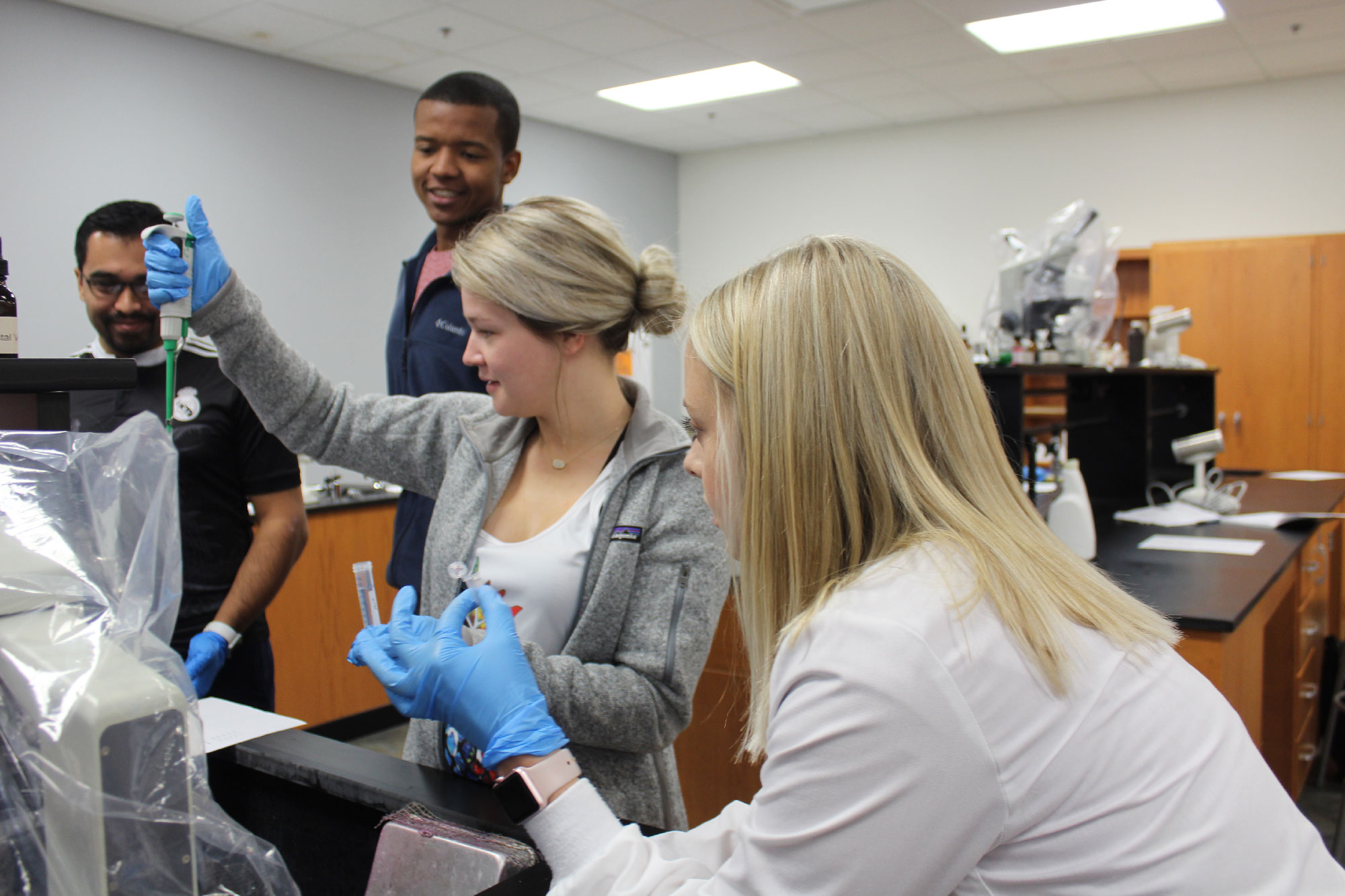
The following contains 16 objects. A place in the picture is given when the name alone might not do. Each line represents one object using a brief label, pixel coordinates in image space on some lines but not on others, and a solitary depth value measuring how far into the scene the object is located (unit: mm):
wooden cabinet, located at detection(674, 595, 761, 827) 2354
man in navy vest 1805
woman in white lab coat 641
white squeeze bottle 2432
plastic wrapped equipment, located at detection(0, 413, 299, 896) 671
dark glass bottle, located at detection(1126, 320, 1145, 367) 4094
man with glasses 1629
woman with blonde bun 1189
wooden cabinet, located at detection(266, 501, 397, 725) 3174
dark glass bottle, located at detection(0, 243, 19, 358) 858
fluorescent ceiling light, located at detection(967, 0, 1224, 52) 4312
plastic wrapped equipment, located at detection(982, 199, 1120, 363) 3348
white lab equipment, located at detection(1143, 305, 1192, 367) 3988
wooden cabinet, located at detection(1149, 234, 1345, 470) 5195
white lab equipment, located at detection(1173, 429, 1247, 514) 3250
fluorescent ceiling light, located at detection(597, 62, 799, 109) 5328
